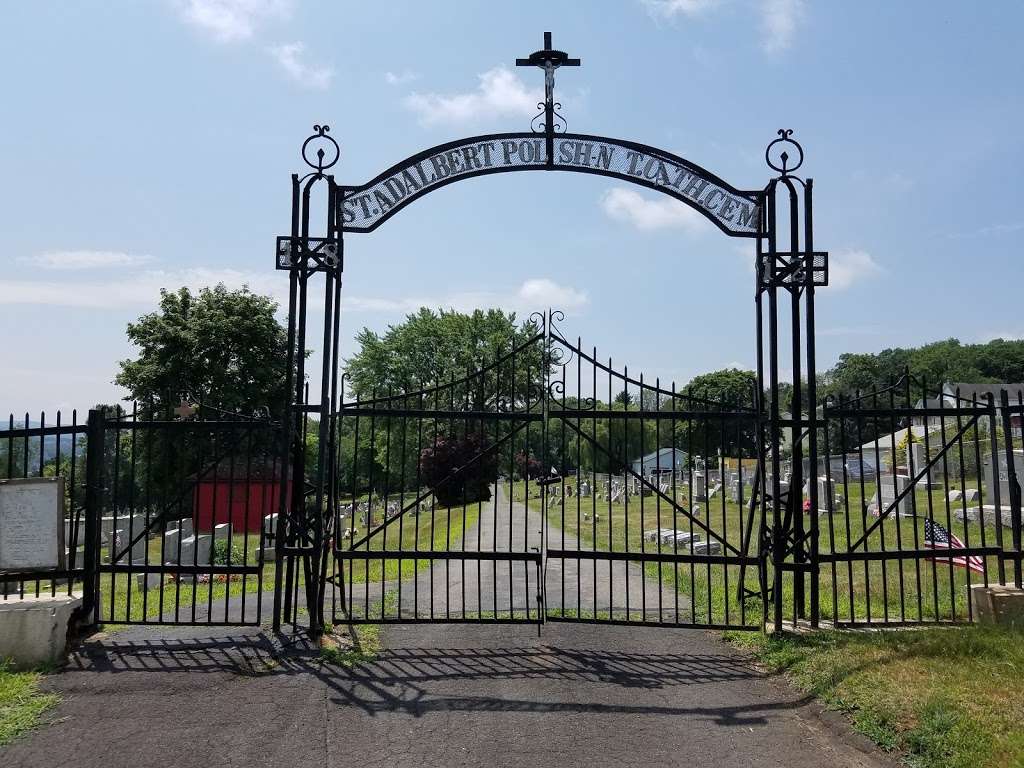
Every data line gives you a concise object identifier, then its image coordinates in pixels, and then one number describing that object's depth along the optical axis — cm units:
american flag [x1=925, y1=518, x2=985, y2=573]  667
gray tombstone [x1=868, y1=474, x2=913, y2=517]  1748
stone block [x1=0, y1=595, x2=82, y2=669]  589
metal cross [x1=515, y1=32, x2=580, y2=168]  691
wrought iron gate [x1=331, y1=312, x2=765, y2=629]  644
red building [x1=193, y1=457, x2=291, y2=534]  2448
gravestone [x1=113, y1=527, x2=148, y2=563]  1511
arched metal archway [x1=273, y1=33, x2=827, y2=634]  664
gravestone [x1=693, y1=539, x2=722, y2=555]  1295
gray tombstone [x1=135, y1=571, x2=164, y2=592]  1214
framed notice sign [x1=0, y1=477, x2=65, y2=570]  631
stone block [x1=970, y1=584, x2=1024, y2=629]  643
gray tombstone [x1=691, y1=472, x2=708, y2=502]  2383
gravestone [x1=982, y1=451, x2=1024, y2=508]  1398
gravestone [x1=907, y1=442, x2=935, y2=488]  1997
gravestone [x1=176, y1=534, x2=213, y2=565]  1353
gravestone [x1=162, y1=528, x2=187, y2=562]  1388
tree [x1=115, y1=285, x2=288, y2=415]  3042
